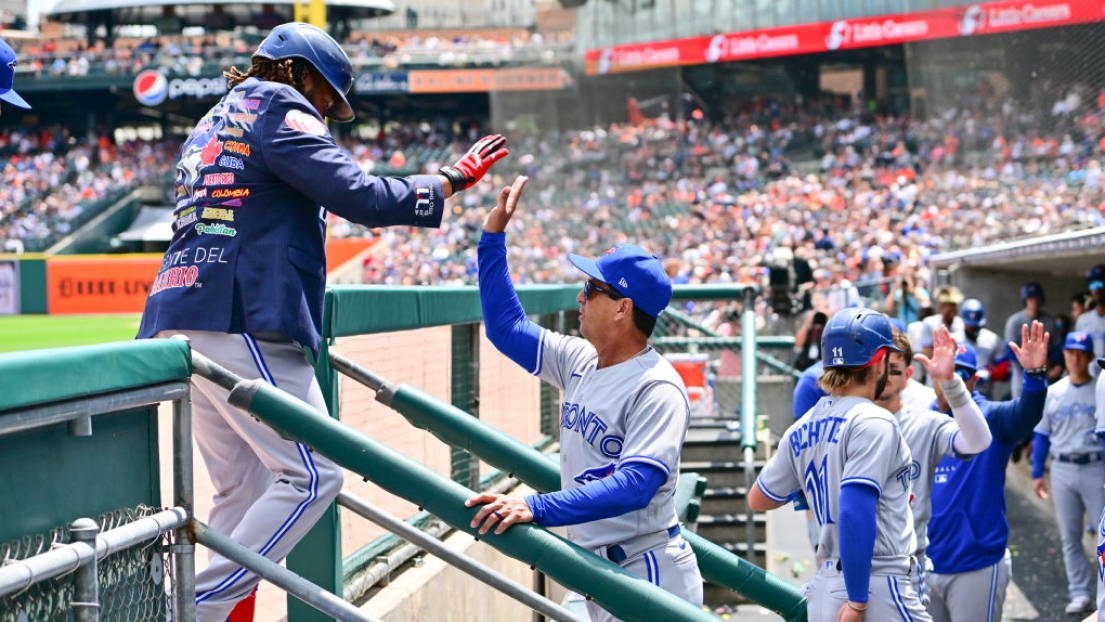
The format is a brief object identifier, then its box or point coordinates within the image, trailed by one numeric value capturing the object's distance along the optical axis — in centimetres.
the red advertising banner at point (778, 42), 2792
